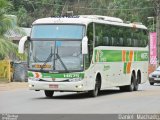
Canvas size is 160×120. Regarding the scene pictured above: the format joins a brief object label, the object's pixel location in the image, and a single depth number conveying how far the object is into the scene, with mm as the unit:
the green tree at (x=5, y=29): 41022
